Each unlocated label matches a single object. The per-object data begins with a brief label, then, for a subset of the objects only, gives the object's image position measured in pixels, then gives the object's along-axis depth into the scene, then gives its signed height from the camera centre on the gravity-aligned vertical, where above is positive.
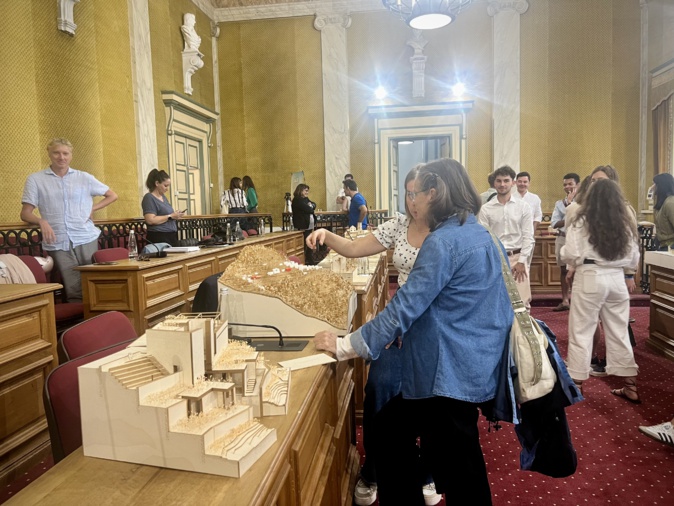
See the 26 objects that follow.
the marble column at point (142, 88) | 8.06 +2.29
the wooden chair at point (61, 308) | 3.69 -0.63
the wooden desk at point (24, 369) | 2.49 -0.75
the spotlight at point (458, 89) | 11.00 +2.80
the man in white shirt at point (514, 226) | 4.40 -0.12
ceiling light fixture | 6.39 +2.71
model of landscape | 1.82 -0.31
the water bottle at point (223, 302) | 1.84 -0.30
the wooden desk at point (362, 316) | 2.80 -0.62
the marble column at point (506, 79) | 10.66 +2.92
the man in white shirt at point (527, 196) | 6.89 +0.26
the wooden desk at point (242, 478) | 0.85 -0.47
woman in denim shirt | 1.59 -0.38
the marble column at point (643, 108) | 10.17 +2.11
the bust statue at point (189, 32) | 9.79 +3.80
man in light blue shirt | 3.97 +0.14
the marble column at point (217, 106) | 11.59 +2.75
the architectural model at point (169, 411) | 0.91 -0.36
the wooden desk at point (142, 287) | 3.65 -0.50
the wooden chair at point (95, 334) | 1.53 -0.36
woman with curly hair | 3.26 -0.45
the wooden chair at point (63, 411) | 1.22 -0.46
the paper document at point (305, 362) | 1.48 -0.44
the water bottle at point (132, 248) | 4.10 -0.20
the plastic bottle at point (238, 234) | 6.34 -0.16
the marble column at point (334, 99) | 11.34 +2.76
